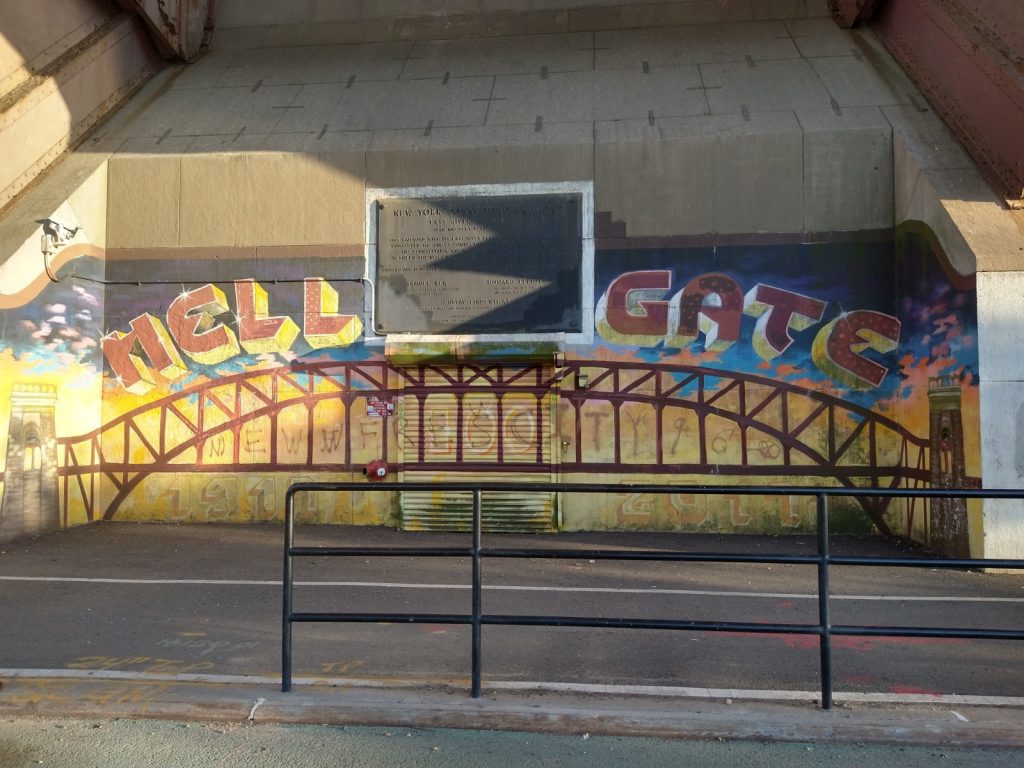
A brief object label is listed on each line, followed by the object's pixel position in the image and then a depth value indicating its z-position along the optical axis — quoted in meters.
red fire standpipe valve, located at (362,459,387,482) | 10.64
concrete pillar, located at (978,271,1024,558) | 8.03
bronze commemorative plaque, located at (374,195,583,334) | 10.54
